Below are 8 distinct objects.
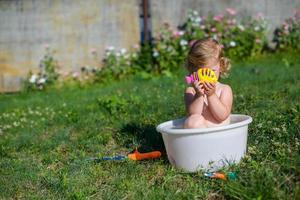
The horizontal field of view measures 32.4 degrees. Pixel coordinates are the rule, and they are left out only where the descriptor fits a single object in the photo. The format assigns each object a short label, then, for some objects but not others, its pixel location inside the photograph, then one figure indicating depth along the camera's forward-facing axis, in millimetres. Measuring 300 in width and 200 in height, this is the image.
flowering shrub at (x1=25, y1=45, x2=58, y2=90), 7883
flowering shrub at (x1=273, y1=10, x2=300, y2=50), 8398
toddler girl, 3281
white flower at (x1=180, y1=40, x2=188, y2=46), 7930
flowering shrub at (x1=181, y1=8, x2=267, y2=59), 8133
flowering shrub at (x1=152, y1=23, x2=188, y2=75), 7961
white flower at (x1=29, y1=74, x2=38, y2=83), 7816
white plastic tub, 3090
